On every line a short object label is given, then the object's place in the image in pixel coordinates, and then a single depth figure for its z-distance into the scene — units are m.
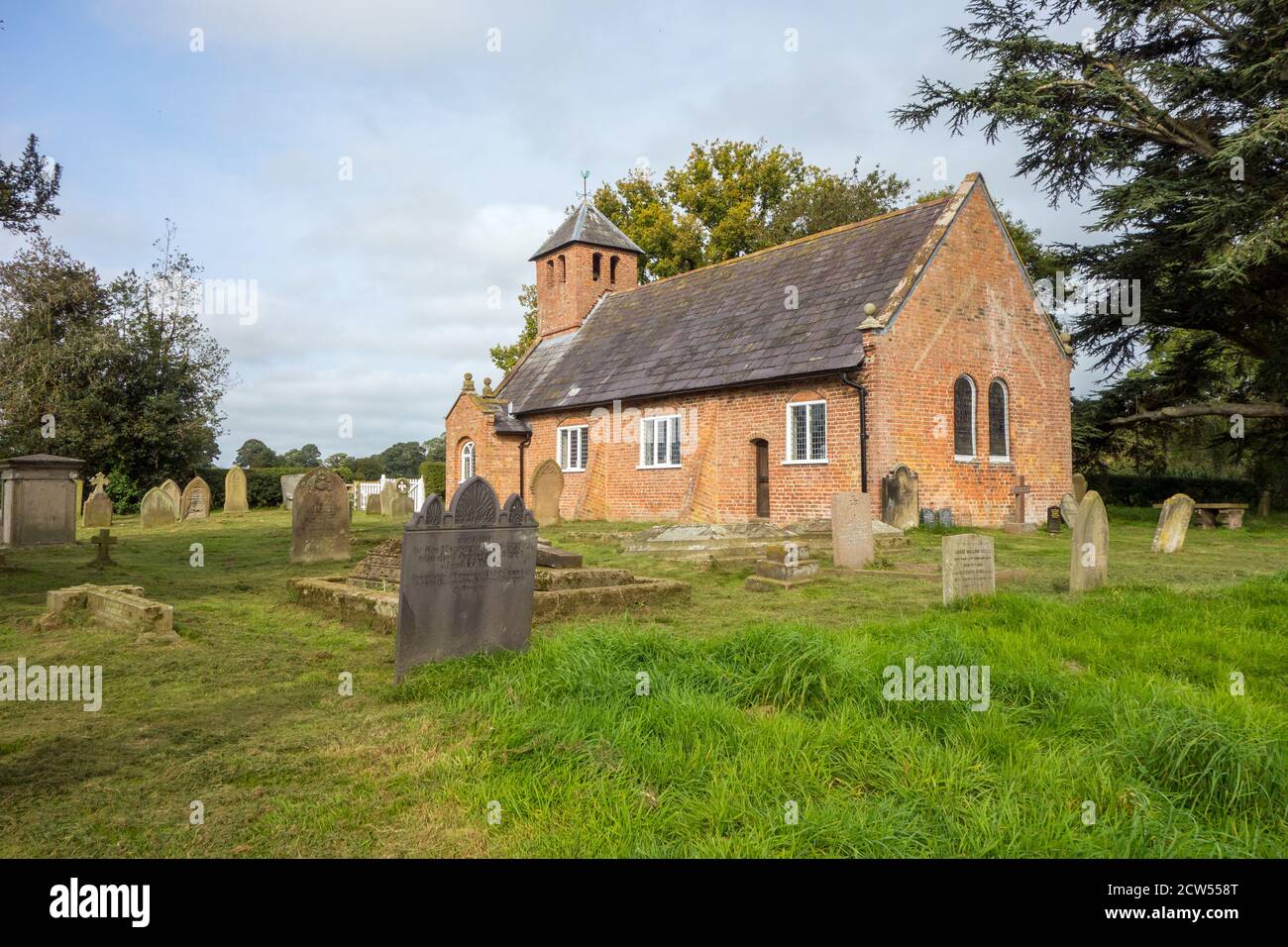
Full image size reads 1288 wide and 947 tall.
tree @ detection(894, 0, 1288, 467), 19.56
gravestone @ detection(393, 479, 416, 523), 30.28
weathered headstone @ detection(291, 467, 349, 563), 13.91
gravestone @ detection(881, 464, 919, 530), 17.48
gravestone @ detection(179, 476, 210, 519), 26.70
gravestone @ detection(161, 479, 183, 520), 25.59
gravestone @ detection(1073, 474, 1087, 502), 23.14
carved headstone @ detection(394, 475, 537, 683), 5.94
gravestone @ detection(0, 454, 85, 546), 16.47
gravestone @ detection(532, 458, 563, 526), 23.00
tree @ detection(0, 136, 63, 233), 11.20
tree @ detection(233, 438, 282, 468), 84.19
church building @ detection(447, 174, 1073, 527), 18.52
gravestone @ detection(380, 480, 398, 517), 30.44
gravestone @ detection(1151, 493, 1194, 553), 14.35
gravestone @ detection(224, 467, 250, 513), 28.91
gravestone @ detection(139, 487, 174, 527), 22.84
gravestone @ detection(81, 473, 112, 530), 22.50
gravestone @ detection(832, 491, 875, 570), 12.42
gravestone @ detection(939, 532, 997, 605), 8.62
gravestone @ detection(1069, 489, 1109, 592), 9.56
